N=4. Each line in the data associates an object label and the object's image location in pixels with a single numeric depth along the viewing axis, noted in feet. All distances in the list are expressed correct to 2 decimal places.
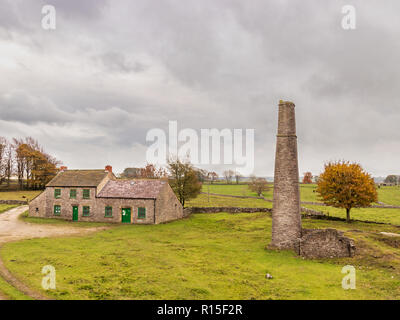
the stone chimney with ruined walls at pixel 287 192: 66.85
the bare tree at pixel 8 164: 210.79
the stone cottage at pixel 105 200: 107.45
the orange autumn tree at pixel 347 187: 98.68
